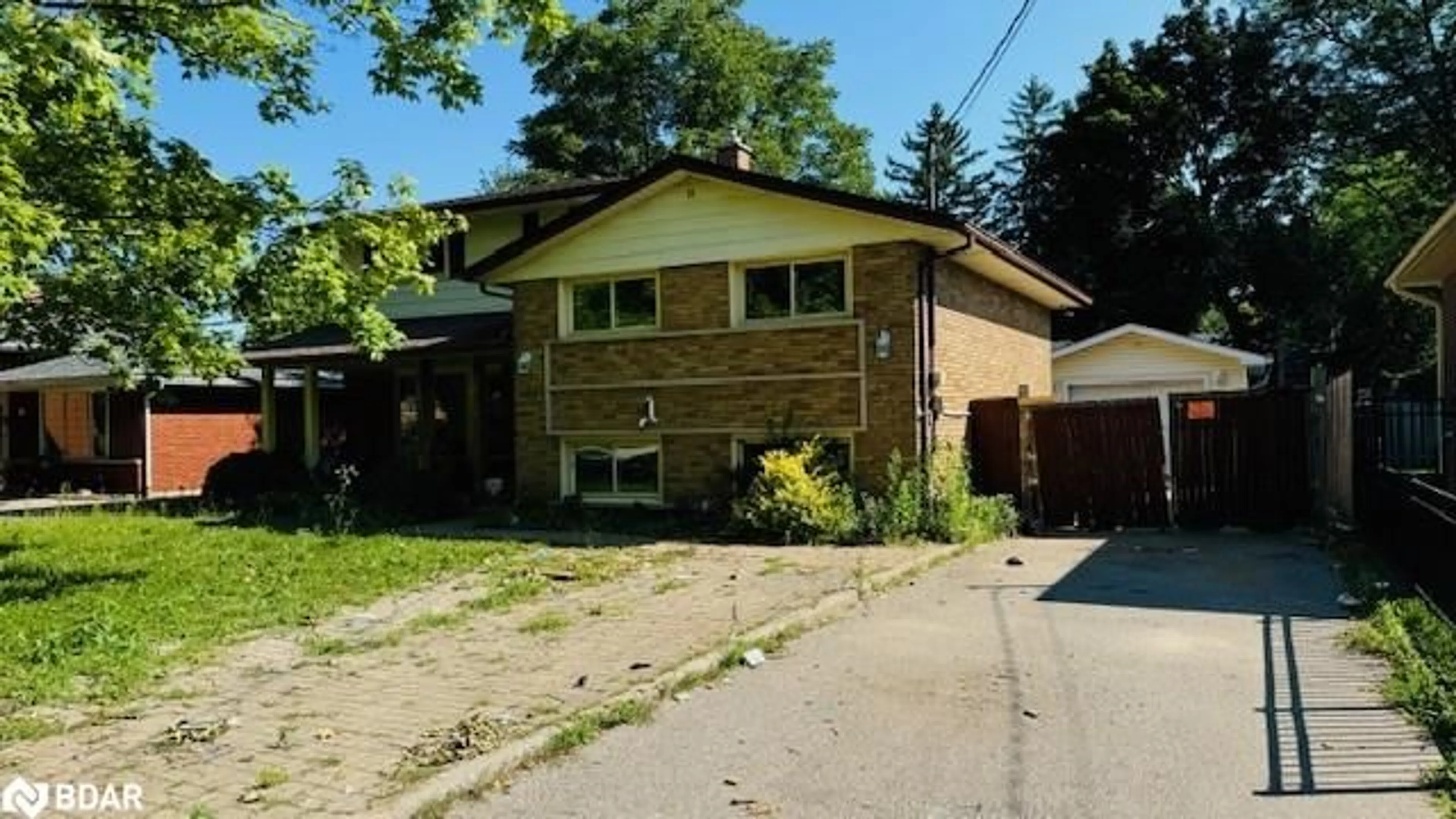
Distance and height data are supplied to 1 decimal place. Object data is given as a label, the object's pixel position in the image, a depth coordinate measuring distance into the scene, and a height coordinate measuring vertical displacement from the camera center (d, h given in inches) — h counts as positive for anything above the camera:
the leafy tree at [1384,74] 1317.7 +413.2
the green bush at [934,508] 551.2 -43.3
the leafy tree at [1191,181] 1497.3 +325.5
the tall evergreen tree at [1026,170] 1680.6 +414.7
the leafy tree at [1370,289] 1469.0 +165.2
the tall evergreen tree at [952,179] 2091.5 +465.0
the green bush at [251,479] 783.1 -32.0
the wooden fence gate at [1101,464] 613.0 -24.6
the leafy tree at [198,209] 398.9 +85.1
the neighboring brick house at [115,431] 1035.3 +3.6
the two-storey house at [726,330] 598.9 +55.3
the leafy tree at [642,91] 1787.6 +536.8
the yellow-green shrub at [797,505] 551.8 -39.7
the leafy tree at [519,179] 1738.4 +416.9
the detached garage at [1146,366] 953.5 +45.0
